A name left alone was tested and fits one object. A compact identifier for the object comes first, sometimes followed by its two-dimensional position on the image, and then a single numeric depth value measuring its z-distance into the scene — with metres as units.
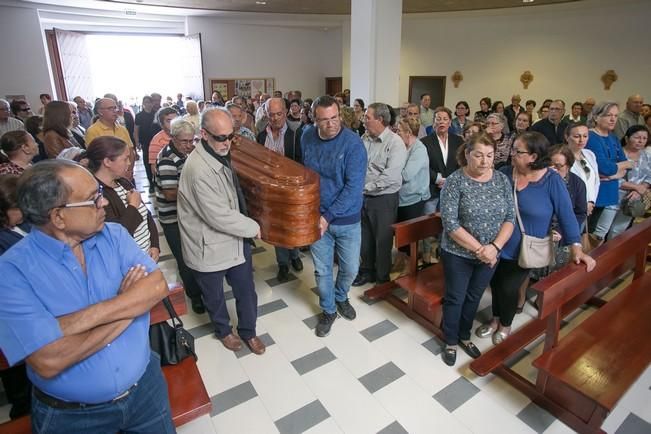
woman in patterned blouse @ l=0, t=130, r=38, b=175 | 2.57
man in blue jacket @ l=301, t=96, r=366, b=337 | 2.39
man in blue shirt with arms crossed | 1.00
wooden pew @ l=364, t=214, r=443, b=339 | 2.71
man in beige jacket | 2.04
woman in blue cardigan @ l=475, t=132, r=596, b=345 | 2.18
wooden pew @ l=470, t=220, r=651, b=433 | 1.88
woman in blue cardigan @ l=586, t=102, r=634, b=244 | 3.29
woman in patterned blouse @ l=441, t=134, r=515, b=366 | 2.13
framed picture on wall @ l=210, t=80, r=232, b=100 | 10.85
